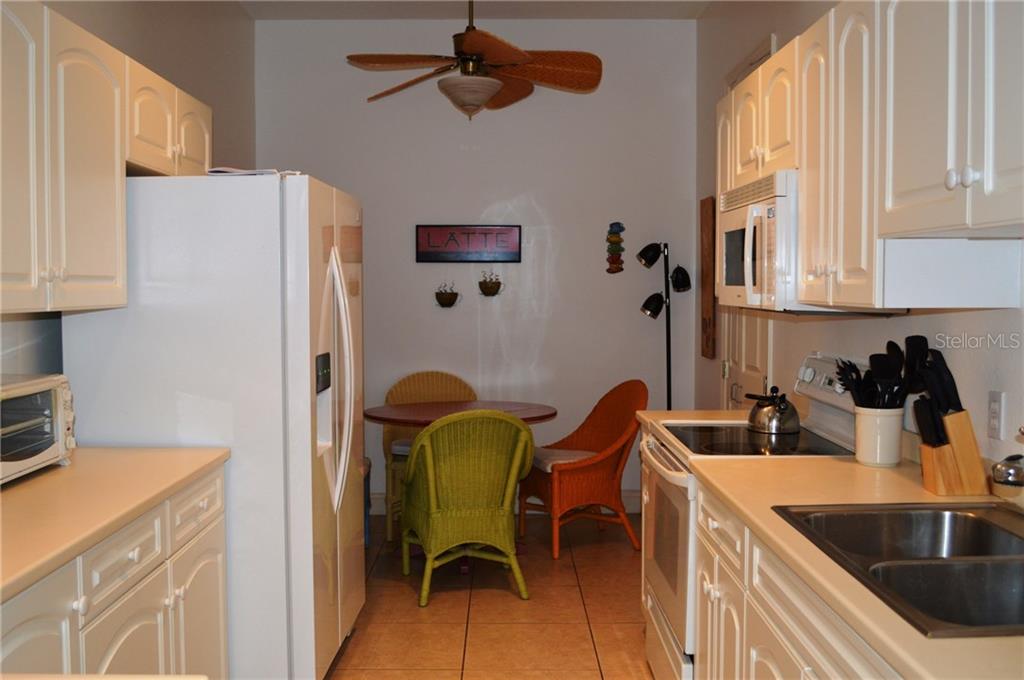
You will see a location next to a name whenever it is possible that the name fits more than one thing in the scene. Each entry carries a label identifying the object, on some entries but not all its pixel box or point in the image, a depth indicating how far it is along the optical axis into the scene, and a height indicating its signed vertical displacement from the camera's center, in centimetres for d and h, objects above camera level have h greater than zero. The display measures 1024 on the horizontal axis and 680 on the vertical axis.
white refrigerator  280 -14
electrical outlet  210 -25
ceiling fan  331 +97
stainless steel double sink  163 -48
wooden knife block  211 -36
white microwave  259 +21
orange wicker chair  455 -83
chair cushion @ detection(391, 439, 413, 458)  478 -72
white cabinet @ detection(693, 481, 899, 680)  149 -64
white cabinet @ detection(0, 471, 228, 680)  170 -66
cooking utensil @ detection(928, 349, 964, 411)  221 -17
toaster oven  225 -29
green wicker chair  382 -73
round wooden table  446 -52
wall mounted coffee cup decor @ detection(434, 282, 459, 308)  546 +10
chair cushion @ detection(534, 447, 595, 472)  461 -76
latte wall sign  550 +43
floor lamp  519 +16
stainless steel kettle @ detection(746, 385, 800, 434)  303 -36
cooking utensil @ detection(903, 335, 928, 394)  235 -13
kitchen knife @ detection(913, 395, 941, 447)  216 -27
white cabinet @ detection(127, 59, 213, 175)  279 +64
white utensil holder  247 -34
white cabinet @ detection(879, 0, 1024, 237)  147 +36
